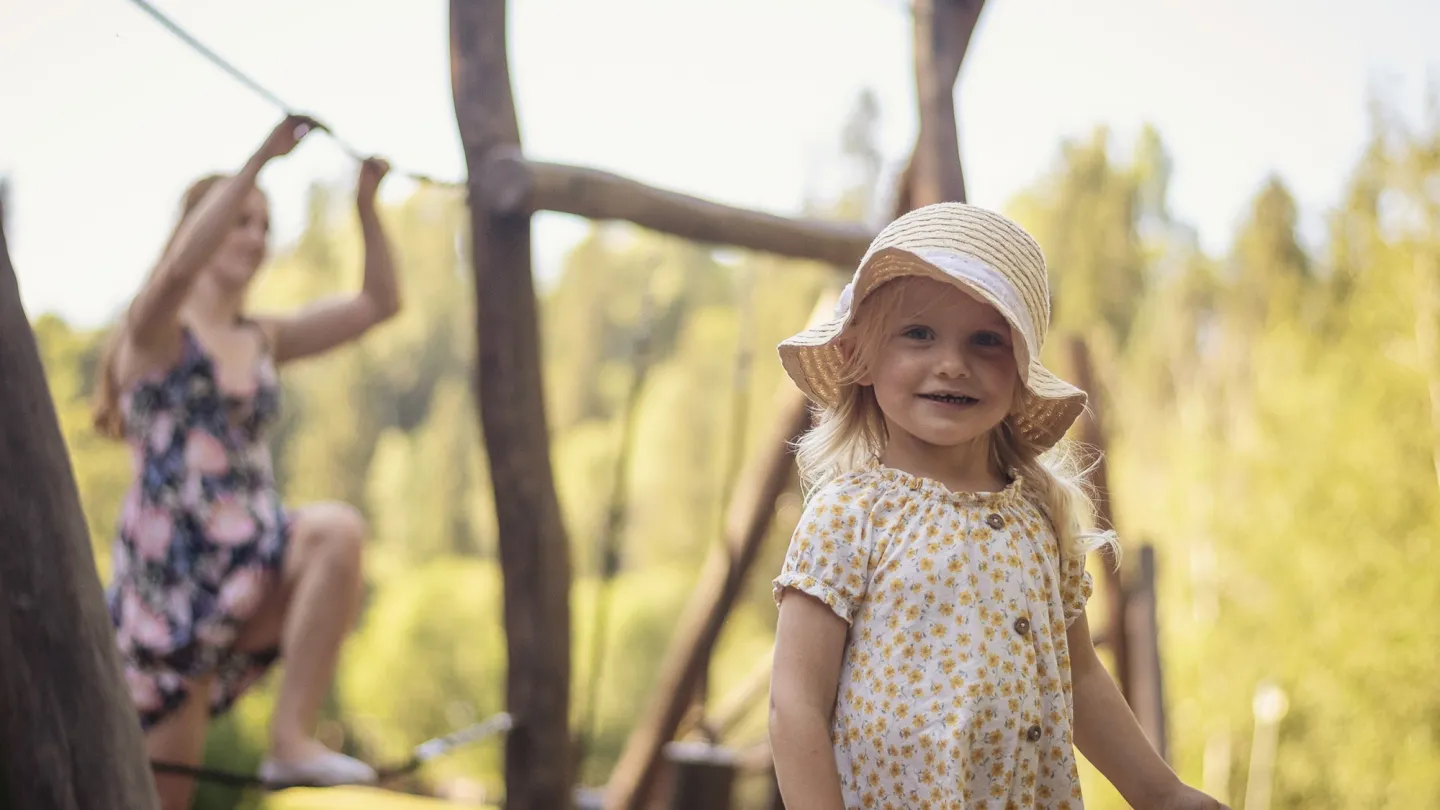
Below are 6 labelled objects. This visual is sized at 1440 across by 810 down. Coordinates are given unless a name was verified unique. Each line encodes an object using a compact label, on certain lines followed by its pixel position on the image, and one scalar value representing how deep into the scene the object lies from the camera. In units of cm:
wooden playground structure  147
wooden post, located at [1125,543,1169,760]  529
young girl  132
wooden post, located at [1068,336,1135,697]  404
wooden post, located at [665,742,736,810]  426
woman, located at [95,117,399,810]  259
